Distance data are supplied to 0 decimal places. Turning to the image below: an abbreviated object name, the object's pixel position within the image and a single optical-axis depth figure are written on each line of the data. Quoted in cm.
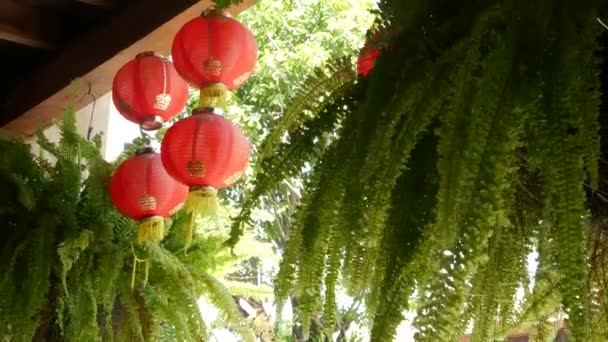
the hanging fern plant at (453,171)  62
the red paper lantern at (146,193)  197
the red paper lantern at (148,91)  220
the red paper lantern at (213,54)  198
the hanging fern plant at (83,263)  185
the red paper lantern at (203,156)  187
